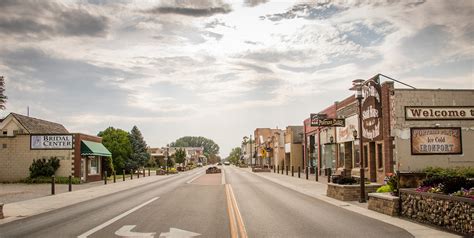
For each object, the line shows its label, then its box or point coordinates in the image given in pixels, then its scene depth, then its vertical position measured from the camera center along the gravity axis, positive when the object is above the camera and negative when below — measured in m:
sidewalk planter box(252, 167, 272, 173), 68.16 -3.14
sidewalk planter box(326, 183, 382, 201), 20.55 -1.96
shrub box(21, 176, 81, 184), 38.89 -2.51
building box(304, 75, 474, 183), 28.41 +1.35
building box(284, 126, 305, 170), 71.00 +0.53
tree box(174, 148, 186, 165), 102.72 -1.34
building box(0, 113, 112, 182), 40.81 +0.02
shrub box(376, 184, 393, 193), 18.44 -1.71
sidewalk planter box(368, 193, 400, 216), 15.04 -1.95
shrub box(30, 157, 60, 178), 40.00 -1.49
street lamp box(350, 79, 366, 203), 19.66 +1.30
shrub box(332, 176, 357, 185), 21.41 -1.53
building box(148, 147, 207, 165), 126.36 -2.19
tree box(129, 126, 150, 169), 83.94 +0.52
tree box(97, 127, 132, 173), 72.59 +0.98
